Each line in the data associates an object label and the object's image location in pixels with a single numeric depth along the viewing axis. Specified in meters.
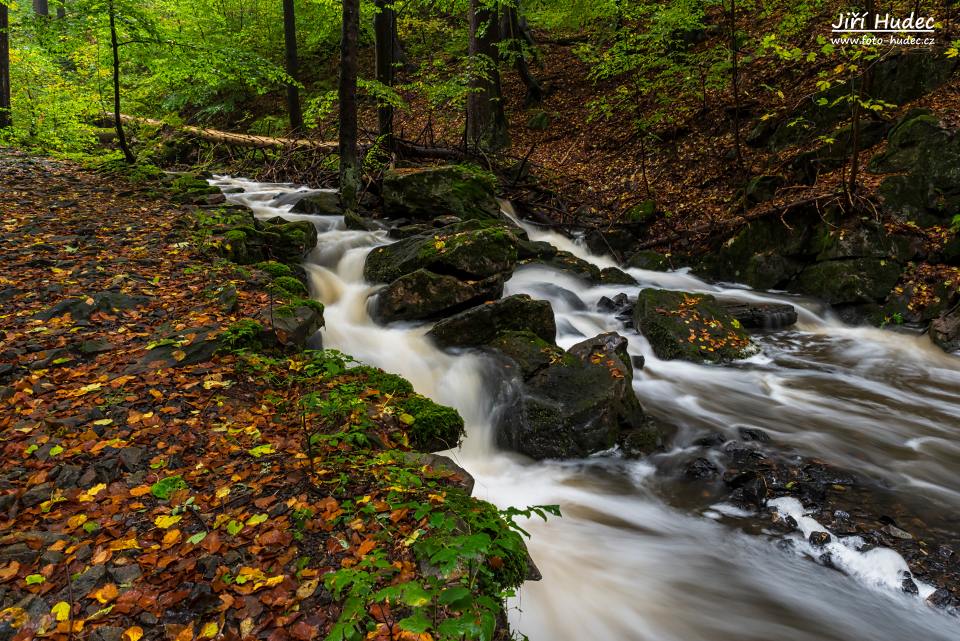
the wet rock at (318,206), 11.12
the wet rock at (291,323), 4.96
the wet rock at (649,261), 11.03
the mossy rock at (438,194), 11.00
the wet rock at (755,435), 5.70
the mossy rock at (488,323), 6.78
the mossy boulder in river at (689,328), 7.80
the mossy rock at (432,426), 4.00
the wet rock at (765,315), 8.73
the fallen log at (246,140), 14.75
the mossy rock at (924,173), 8.40
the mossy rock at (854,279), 8.48
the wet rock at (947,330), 7.39
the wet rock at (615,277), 10.40
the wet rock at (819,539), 4.07
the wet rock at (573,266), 10.40
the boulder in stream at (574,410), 5.41
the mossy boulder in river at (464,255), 7.46
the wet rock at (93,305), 4.98
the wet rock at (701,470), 5.11
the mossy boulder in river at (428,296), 7.23
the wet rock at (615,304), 9.27
